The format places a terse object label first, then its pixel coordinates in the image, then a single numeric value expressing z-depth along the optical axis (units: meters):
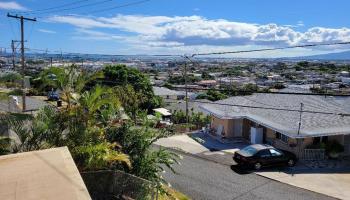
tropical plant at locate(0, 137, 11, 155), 13.67
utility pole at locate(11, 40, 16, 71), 48.90
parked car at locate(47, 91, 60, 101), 55.53
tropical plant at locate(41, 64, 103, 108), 15.24
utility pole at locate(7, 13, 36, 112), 38.51
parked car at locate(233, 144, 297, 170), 23.83
